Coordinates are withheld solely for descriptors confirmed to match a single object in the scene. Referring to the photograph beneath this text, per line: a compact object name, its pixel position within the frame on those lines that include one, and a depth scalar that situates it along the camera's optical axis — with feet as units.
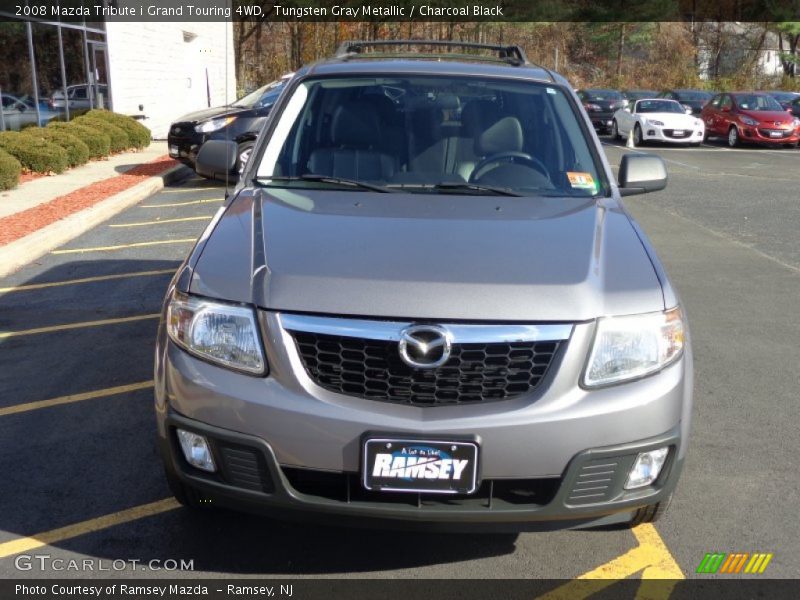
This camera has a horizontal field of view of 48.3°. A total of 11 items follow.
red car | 80.18
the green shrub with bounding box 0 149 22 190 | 39.99
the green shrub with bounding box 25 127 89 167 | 50.49
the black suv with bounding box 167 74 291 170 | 45.01
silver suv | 9.28
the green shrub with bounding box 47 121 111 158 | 54.29
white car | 79.00
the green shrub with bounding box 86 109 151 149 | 61.94
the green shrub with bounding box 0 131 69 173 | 47.03
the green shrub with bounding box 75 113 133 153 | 58.44
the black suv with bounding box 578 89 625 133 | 95.76
